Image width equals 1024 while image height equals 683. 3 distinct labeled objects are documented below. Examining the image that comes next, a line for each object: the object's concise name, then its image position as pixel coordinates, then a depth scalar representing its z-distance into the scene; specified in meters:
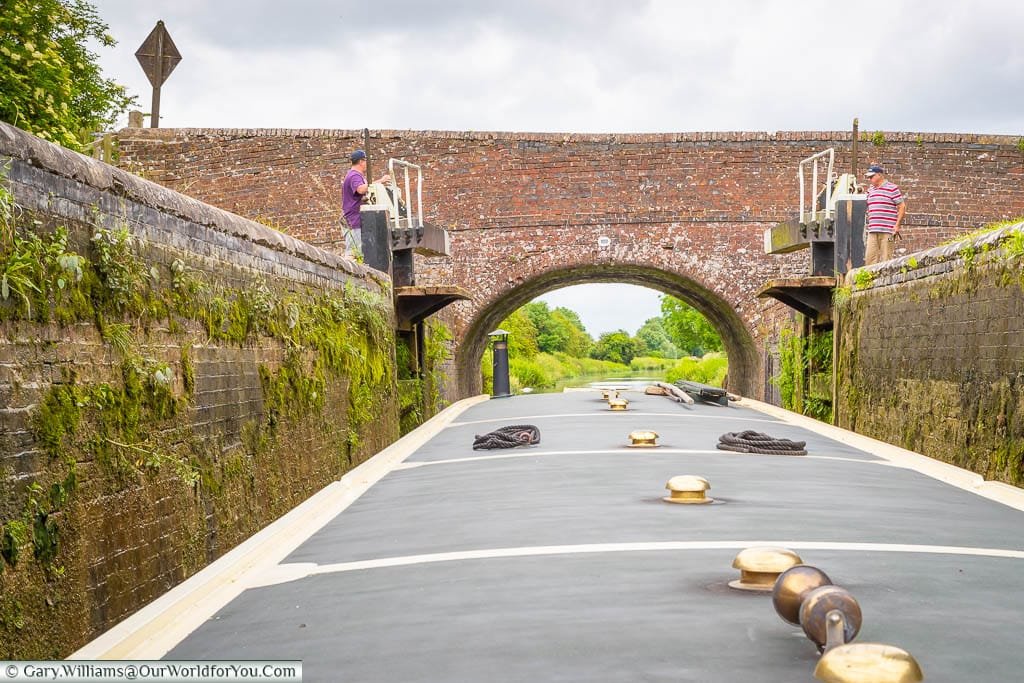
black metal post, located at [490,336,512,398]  13.63
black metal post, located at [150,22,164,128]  18.09
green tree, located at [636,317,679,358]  98.81
